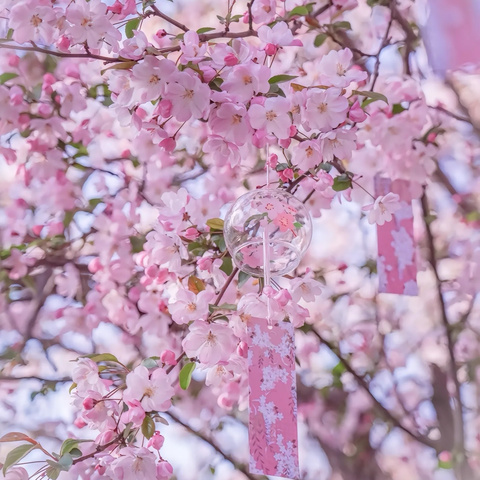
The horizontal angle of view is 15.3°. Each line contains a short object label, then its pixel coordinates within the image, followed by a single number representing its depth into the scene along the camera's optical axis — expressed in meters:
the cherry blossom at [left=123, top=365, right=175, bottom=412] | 1.55
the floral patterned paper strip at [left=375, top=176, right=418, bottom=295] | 1.76
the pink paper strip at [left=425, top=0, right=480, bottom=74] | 1.90
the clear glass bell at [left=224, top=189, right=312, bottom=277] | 1.58
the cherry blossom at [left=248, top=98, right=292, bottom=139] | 1.54
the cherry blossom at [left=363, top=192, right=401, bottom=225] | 1.63
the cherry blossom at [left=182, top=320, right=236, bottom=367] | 1.56
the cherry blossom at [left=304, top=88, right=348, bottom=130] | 1.57
